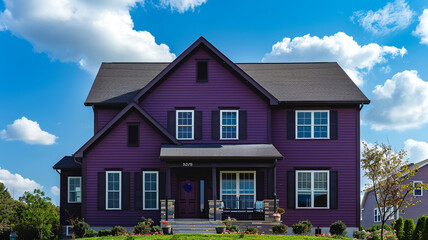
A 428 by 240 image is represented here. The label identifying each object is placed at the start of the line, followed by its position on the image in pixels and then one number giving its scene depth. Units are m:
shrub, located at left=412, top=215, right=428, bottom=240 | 29.70
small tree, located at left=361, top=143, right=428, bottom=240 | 25.97
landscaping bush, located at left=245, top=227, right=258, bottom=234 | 23.04
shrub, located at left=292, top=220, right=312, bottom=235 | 24.90
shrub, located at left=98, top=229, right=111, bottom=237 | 23.59
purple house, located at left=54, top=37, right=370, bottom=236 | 26.50
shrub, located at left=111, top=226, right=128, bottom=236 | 23.03
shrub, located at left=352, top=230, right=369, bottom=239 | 26.60
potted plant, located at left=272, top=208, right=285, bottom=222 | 24.78
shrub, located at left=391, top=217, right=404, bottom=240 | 31.95
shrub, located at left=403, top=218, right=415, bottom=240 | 31.14
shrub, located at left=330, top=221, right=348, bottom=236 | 26.20
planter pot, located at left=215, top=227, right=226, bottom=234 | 22.53
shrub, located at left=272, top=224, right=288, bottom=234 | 23.97
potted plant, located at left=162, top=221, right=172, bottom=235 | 22.31
